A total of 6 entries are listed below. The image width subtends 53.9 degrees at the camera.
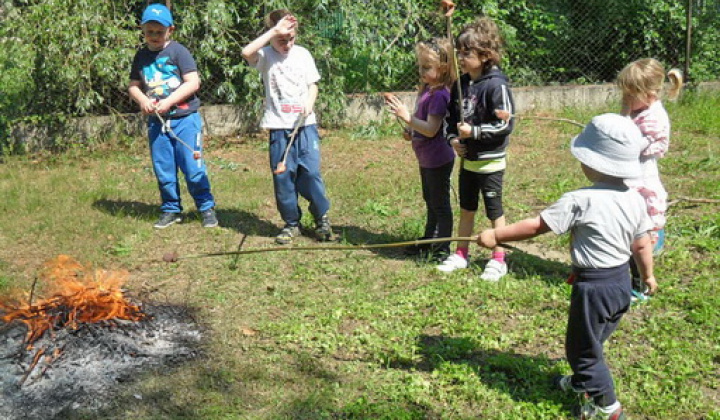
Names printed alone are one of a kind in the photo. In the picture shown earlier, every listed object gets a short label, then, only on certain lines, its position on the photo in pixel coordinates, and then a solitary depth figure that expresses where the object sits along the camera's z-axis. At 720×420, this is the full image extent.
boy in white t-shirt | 5.69
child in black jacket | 4.77
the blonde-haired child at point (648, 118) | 4.43
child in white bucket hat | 3.21
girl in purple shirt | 5.06
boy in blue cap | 6.04
